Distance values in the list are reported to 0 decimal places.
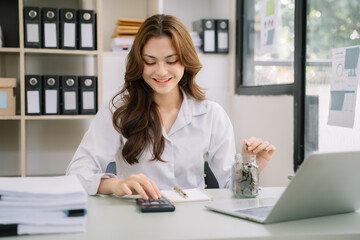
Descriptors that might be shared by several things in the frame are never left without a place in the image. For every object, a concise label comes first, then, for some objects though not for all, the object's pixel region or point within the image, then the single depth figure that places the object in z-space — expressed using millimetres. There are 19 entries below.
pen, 1333
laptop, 976
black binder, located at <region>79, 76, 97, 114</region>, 3010
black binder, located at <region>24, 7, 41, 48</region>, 2904
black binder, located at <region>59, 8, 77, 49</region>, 2973
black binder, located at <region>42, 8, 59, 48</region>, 2943
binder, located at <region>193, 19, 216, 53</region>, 3389
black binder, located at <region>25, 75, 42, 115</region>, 2924
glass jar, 1344
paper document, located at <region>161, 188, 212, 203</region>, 1295
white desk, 960
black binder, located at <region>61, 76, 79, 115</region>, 2977
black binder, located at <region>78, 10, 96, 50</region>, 3006
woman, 1720
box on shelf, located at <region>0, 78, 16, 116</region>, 2905
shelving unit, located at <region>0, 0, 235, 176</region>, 3197
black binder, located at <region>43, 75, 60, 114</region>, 2953
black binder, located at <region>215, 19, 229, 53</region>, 3425
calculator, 1167
